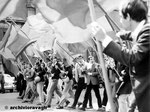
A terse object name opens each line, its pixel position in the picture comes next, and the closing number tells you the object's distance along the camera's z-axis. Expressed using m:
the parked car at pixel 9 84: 26.59
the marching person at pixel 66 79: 12.74
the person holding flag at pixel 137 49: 2.58
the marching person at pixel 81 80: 12.60
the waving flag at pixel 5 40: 20.02
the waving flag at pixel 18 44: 20.72
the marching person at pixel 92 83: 11.93
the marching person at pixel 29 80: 15.90
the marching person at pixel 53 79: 12.88
